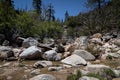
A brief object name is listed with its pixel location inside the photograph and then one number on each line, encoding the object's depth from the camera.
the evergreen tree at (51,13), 25.26
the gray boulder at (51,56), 4.55
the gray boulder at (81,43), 5.83
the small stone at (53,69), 3.38
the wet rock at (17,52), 5.02
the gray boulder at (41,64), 3.68
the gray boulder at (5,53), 4.65
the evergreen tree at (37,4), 23.55
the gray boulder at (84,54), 4.56
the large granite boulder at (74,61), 3.87
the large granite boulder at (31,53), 4.56
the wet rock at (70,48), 5.73
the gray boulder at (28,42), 6.66
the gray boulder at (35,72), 3.11
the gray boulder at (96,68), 2.86
